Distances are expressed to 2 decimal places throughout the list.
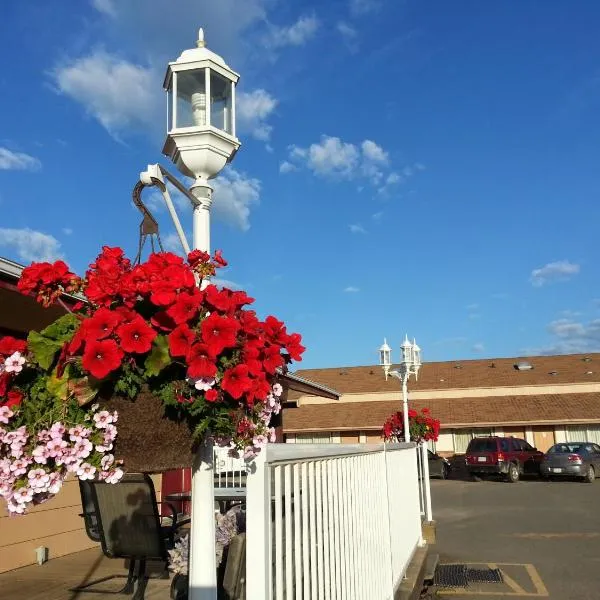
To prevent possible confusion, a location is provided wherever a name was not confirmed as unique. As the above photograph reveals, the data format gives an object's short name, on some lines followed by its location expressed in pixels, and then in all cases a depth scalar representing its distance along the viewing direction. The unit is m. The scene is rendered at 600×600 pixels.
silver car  23.42
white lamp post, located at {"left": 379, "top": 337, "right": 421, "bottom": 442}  15.03
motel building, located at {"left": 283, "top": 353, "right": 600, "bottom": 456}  31.62
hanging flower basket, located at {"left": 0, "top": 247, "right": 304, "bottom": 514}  2.03
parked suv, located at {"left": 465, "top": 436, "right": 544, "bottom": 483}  24.31
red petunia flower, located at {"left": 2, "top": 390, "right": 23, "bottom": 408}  2.06
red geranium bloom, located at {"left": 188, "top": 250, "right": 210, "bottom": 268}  2.43
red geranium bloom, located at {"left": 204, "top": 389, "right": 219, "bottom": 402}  2.06
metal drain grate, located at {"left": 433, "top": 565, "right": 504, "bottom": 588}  7.79
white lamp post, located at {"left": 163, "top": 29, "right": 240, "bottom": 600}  2.48
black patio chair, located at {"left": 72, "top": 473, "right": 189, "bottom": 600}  4.83
